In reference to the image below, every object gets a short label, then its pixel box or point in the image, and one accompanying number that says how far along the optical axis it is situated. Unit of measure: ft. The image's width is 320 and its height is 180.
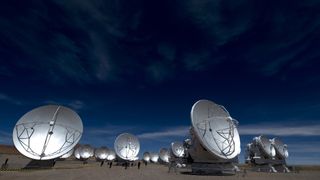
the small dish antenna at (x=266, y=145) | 113.32
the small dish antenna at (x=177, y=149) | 152.36
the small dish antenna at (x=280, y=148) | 117.13
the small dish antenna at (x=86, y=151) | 182.62
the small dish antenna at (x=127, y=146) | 133.65
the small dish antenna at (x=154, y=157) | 229.98
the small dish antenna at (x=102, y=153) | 193.94
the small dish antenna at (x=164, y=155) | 190.43
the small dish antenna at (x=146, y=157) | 228.67
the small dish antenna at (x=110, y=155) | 199.94
